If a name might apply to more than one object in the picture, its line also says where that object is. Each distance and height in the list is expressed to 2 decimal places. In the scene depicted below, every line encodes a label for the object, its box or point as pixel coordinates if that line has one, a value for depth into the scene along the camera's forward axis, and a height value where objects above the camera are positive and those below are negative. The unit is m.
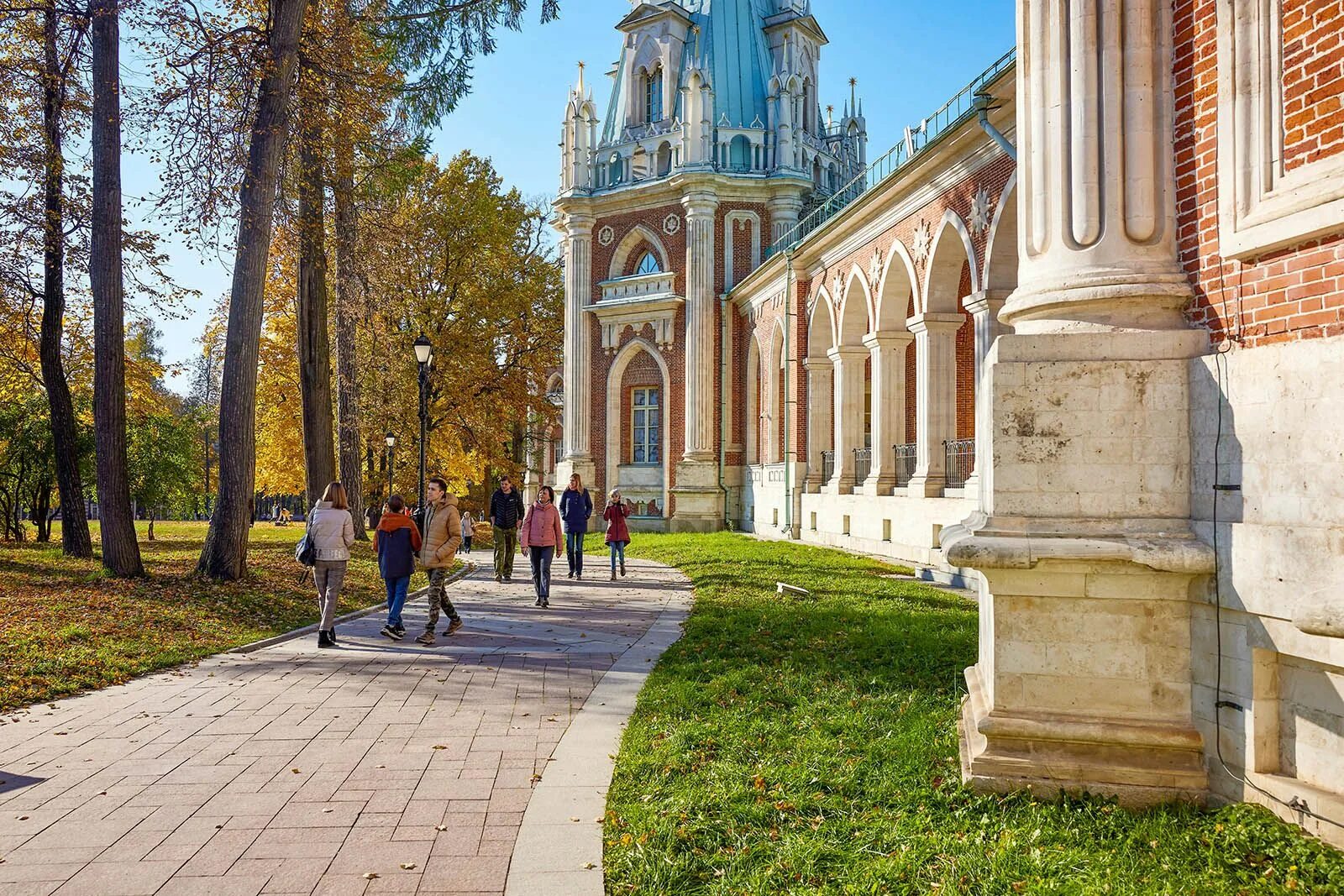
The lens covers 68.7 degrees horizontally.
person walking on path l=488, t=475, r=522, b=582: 15.13 -0.80
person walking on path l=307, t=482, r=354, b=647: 9.55 -0.73
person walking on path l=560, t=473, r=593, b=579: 17.09 -0.81
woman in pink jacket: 13.02 -0.85
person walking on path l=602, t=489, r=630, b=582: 16.88 -0.94
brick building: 4.20 +0.21
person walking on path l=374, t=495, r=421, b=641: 10.06 -0.81
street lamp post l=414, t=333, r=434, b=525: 16.77 +1.98
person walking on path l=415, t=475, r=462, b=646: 9.88 -0.72
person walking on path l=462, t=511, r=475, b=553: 24.81 -1.50
